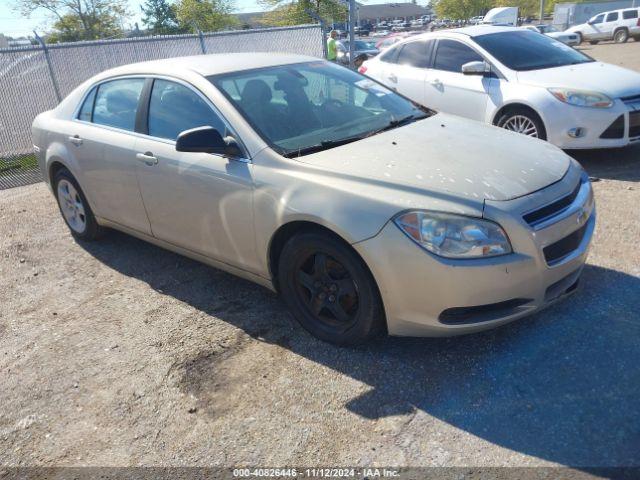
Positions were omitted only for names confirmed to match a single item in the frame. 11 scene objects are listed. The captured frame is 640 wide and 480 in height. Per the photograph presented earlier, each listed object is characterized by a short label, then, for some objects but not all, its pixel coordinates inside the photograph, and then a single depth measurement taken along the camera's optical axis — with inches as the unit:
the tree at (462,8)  2067.4
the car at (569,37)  783.6
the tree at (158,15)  2129.1
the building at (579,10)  1764.3
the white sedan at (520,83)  233.1
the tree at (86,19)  1473.9
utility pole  329.4
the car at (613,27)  1186.0
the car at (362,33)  2295.6
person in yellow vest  503.2
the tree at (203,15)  1545.3
